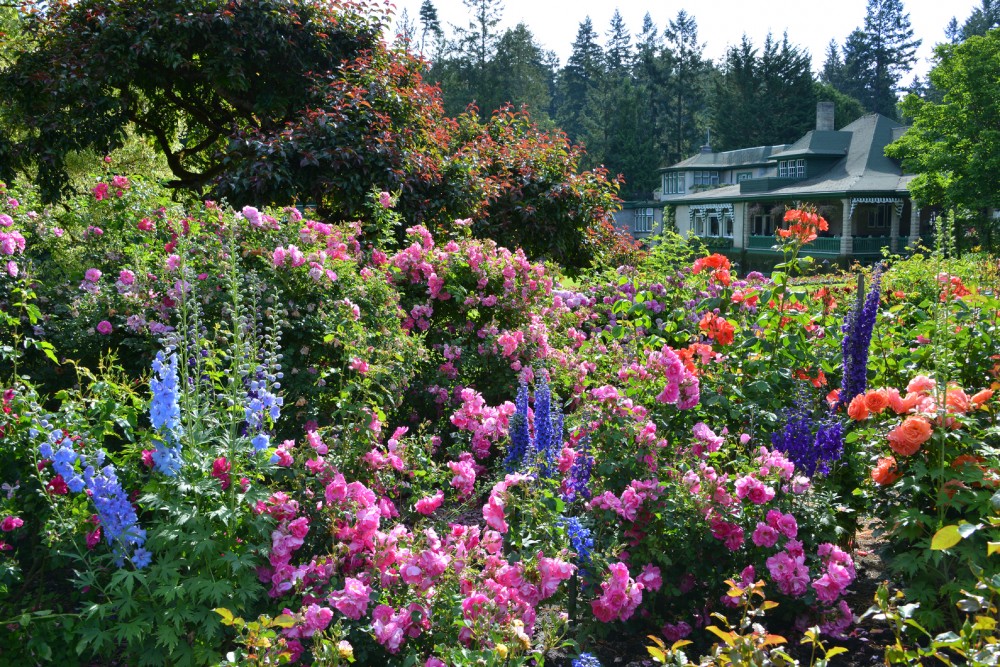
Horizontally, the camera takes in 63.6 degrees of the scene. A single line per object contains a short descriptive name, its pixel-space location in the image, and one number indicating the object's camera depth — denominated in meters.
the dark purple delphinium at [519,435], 3.21
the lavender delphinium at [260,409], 2.57
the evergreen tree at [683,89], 59.84
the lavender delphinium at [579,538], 2.78
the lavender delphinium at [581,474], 3.14
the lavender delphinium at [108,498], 2.45
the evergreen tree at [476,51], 43.59
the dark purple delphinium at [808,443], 3.17
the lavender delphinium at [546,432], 3.01
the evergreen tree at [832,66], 70.19
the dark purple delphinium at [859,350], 3.65
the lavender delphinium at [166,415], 2.49
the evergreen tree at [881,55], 63.69
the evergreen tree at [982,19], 62.09
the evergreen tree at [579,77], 66.56
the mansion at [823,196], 31.58
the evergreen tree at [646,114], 52.75
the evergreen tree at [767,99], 51.81
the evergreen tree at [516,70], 43.72
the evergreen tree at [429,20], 51.15
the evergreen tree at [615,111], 52.69
